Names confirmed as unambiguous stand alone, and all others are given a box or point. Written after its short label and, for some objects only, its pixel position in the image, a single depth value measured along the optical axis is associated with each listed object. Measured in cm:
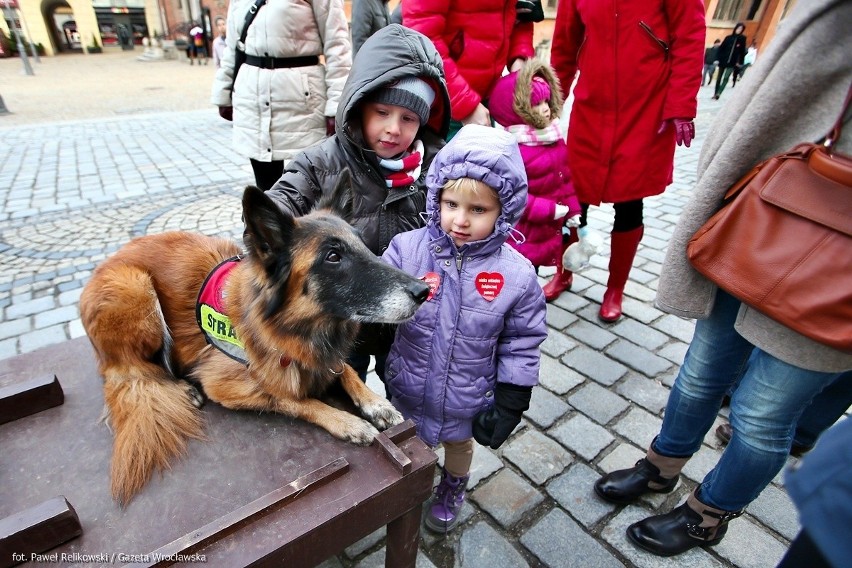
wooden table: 130
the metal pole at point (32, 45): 2675
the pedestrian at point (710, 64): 1844
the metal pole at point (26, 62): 1926
